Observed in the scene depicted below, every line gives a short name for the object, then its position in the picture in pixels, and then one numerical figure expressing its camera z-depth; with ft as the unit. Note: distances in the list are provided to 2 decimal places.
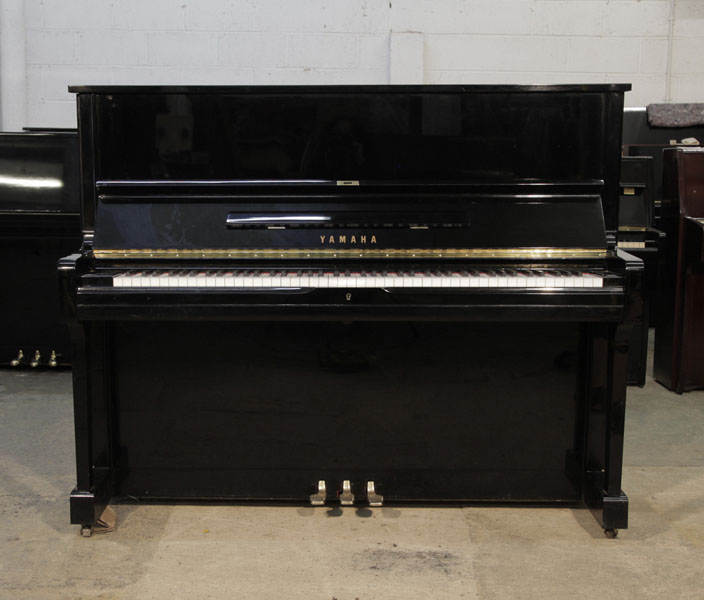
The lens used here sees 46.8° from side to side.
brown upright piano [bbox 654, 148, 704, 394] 13.07
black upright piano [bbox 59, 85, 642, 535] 7.78
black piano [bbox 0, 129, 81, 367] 14.06
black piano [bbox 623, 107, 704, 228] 18.71
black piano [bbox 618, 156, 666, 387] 13.48
